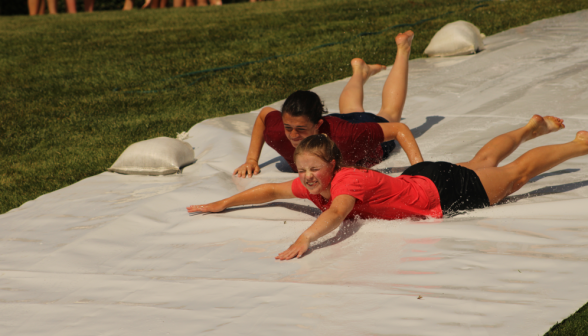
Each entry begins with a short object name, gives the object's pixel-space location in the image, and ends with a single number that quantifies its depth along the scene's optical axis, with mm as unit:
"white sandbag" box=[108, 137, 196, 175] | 8937
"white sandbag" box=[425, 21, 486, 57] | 14016
